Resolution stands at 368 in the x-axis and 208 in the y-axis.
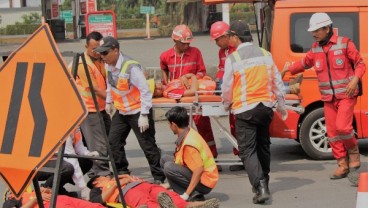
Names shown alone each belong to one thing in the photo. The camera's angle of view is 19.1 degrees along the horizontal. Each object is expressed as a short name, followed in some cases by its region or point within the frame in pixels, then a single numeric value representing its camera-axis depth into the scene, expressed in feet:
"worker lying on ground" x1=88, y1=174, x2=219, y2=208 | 30.91
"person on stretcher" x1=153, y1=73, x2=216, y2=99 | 39.33
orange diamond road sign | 22.88
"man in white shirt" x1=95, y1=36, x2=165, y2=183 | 36.99
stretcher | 38.34
